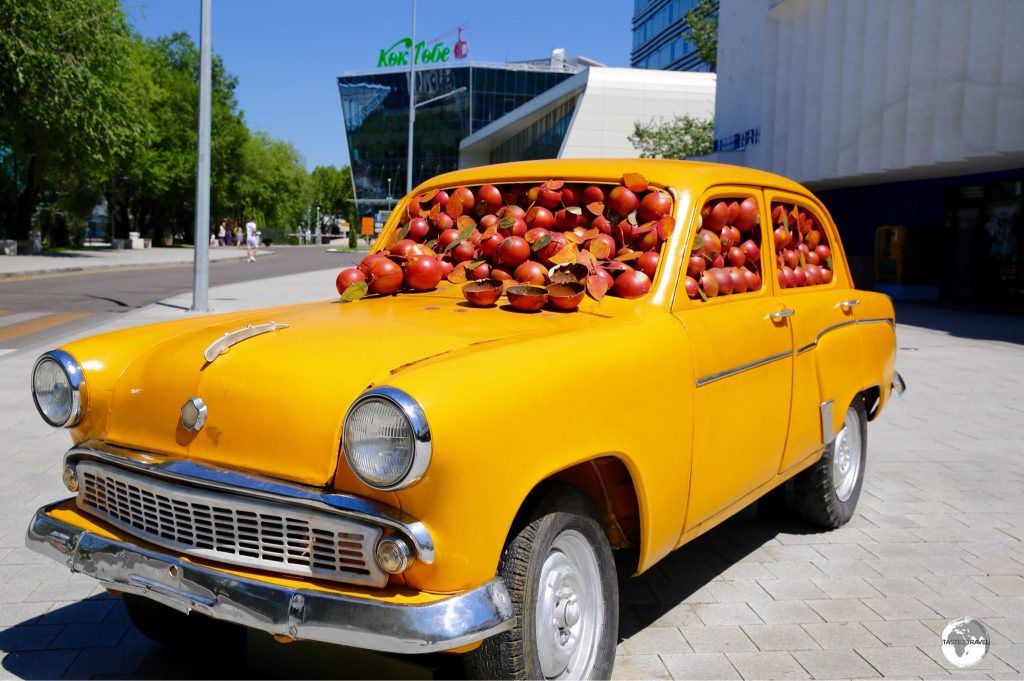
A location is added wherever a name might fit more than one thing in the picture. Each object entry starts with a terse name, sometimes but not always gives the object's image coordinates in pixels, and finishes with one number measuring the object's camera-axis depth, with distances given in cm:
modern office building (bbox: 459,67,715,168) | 5066
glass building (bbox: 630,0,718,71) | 7012
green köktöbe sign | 7775
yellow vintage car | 229
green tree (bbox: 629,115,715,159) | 3688
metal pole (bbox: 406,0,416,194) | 3553
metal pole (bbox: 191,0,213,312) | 1523
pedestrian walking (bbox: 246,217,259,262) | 3859
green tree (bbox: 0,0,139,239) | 2669
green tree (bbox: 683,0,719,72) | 4300
